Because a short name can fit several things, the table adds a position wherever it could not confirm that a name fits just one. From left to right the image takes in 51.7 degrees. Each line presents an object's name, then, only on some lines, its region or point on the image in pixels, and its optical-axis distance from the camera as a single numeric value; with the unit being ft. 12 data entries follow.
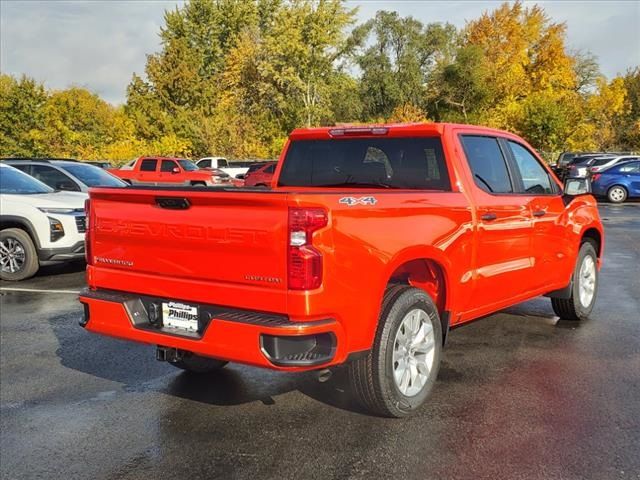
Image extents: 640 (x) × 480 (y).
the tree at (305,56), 167.02
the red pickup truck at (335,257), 11.53
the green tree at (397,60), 211.20
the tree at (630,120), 184.14
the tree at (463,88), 165.58
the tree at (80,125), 152.66
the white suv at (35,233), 31.78
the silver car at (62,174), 40.01
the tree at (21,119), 149.69
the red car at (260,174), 86.69
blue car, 80.84
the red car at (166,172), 88.94
